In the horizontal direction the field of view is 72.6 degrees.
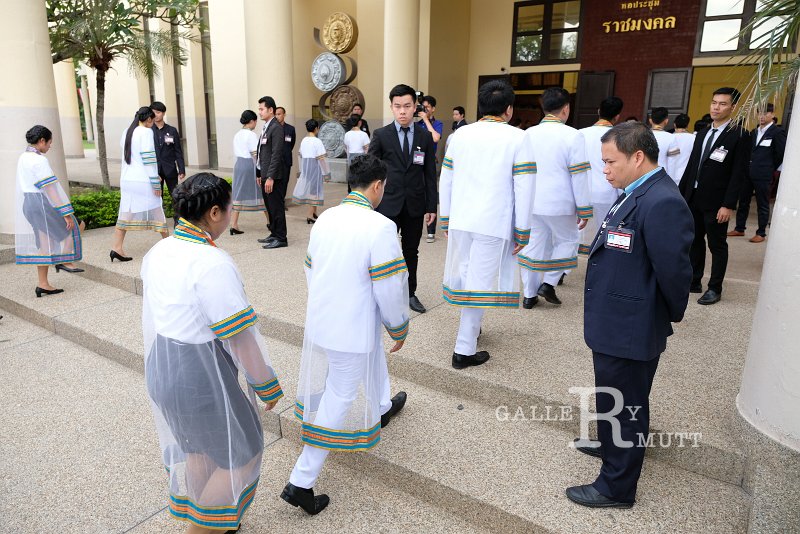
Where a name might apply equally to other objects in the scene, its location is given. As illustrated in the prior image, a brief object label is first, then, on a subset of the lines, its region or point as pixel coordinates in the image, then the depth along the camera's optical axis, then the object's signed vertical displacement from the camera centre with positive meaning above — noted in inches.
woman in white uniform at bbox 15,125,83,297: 197.6 -34.7
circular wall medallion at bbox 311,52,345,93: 524.1 +51.5
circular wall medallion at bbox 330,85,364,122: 523.8 +24.6
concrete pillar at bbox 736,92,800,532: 96.0 -42.2
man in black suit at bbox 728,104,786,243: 282.2 -14.1
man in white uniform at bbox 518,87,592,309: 175.0 -22.6
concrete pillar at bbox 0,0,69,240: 262.8 +18.4
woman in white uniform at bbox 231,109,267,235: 305.0 -27.8
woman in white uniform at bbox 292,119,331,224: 333.7 -27.9
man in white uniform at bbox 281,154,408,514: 94.7 -34.5
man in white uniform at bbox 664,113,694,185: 263.0 -7.9
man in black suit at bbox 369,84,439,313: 173.8 -14.3
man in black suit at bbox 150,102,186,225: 303.3 -15.8
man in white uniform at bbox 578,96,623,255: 210.1 -18.4
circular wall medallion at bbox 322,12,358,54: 527.2 +88.9
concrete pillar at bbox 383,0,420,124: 382.9 +58.7
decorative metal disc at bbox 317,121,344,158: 518.6 -10.9
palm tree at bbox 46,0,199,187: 350.3 +58.3
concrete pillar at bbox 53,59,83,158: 720.3 +17.0
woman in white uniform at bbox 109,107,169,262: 238.5 -25.6
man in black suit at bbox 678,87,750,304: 184.1 -15.8
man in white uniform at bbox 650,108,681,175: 234.7 -2.7
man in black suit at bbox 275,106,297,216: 273.9 -9.7
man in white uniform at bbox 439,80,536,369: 136.3 -21.0
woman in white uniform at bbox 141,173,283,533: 77.0 -35.0
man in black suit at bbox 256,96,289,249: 263.7 -21.6
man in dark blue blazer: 83.7 -24.4
